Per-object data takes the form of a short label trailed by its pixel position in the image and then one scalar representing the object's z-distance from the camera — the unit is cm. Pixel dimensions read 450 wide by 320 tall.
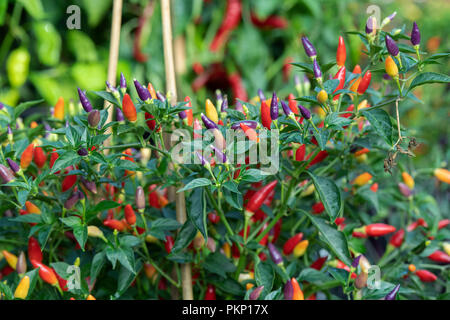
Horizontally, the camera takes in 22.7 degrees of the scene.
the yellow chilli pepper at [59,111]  97
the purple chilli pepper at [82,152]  84
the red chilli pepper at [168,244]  90
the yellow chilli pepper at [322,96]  82
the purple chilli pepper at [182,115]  87
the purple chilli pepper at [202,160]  82
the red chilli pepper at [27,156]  89
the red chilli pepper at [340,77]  86
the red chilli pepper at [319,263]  94
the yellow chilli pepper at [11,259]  91
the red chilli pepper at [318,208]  93
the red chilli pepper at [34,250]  90
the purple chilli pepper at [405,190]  101
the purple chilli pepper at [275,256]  90
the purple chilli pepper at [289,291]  85
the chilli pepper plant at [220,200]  84
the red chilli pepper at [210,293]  92
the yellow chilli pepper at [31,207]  89
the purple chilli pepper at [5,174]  85
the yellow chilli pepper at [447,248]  94
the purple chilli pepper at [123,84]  86
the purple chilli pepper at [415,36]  83
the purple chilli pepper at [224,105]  89
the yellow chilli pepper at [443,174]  97
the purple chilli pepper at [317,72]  84
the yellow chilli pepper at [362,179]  95
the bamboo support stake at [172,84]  89
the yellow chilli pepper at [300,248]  92
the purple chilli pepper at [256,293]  85
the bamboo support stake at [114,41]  98
